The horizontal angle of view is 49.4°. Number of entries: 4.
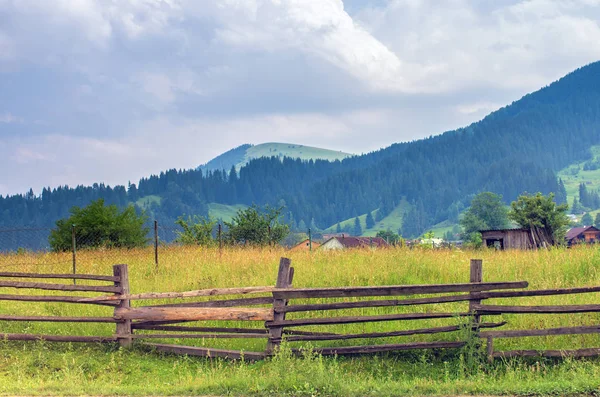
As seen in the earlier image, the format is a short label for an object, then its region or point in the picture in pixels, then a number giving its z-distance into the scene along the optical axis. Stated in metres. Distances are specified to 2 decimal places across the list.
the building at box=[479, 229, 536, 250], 49.38
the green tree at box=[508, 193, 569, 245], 72.13
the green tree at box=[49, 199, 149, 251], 29.83
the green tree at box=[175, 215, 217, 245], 33.28
